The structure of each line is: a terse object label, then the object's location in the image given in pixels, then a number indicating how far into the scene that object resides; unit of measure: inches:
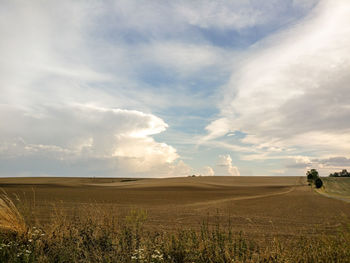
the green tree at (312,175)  2302.2
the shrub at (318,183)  2218.0
